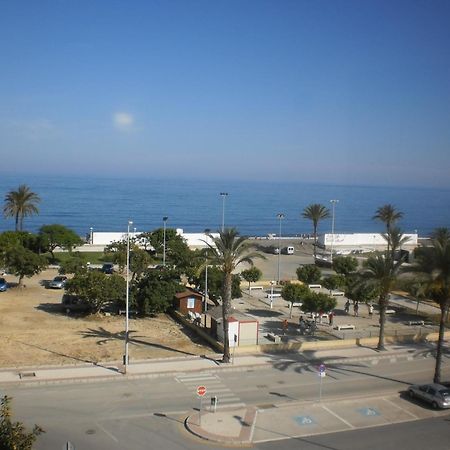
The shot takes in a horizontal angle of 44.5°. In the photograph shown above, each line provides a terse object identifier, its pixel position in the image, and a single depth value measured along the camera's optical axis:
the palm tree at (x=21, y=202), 65.00
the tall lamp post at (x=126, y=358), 25.19
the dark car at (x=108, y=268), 55.08
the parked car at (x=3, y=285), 43.37
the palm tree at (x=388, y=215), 68.12
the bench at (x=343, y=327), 35.34
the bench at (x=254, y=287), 50.10
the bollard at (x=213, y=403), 20.48
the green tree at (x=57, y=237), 58.25
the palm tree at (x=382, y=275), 30.14
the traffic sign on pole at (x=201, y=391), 19.30
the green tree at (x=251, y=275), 47.60
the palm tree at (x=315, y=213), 78.75
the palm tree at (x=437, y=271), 23.56
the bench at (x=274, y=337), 31.38
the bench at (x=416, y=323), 38.24
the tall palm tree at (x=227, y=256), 27.45
